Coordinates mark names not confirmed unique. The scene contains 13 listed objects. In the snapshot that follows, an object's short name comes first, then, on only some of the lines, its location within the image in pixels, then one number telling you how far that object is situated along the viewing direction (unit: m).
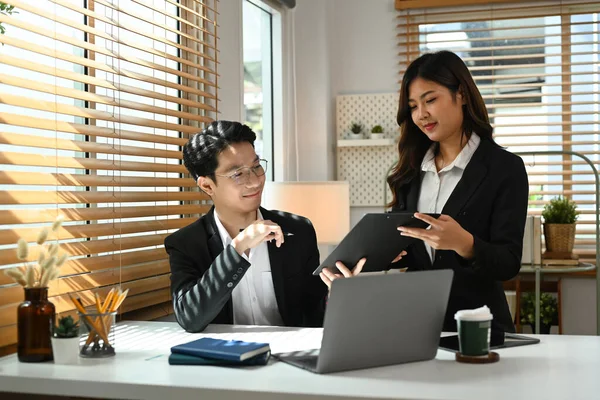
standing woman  1.96
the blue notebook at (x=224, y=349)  1.49
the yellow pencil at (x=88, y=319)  1.61
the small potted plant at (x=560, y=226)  3.65
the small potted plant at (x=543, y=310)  3.93
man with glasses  2.07
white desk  1.30
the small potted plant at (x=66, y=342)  1.57
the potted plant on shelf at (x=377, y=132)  4.29
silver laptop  1.42
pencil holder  1.61
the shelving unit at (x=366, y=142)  4.27
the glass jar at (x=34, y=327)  1.59
